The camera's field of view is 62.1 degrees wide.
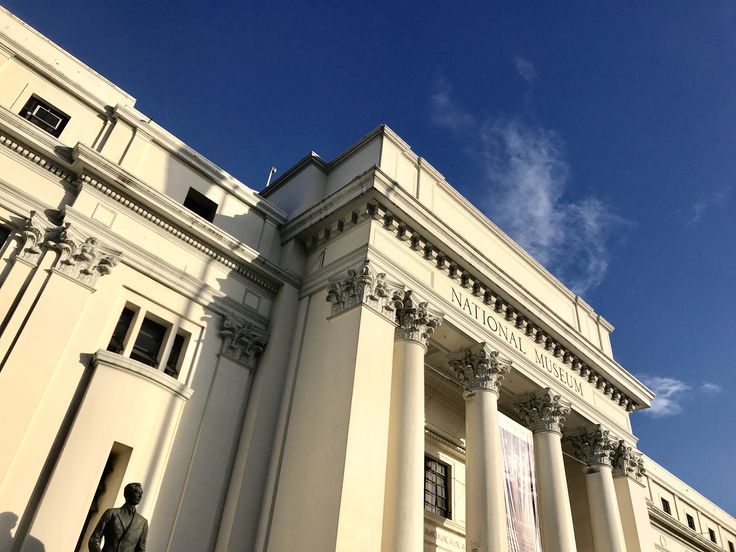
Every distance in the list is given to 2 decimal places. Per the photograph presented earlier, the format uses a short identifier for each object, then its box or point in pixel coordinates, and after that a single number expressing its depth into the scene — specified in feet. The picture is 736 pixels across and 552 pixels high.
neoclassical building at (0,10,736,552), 36.39
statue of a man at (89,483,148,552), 30.22
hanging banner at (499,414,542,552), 46.93
